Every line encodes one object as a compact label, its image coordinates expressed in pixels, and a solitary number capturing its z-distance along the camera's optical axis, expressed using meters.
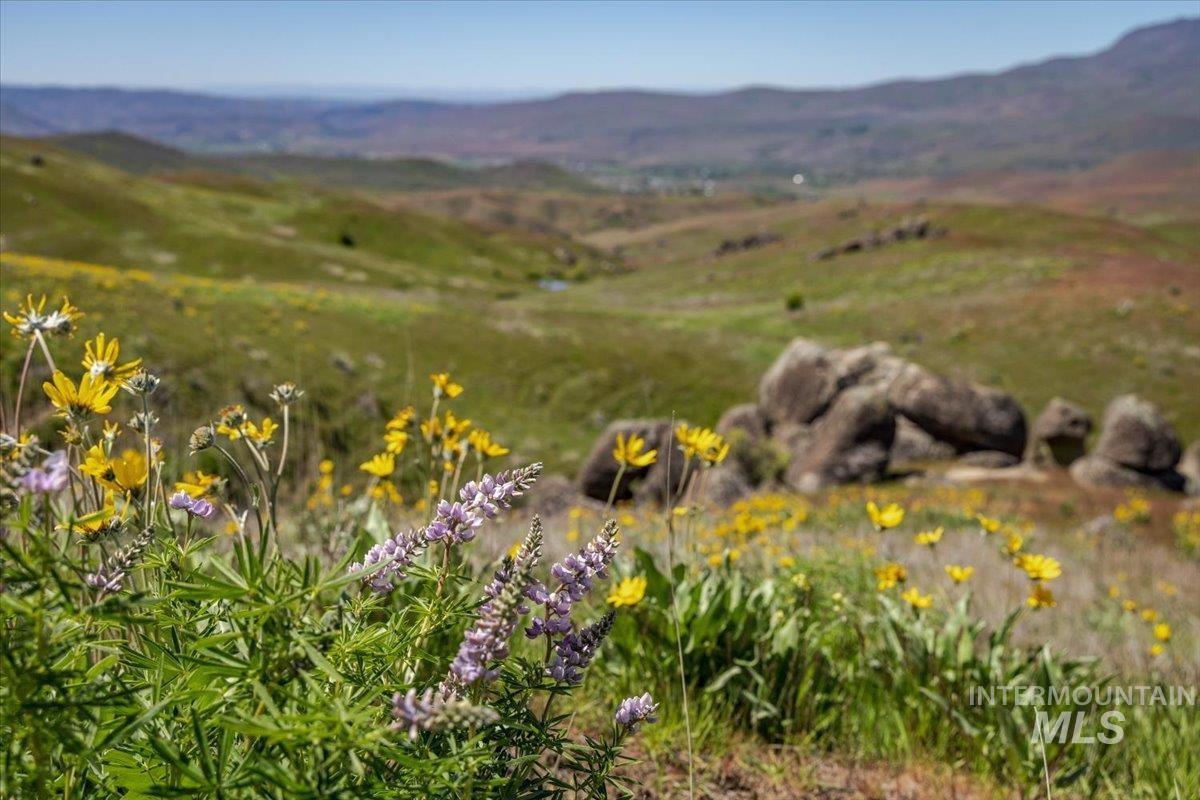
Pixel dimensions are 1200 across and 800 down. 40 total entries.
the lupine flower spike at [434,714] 1.01
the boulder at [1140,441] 18.30
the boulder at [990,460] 20.02
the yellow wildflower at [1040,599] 3.08
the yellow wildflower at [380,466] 2.85
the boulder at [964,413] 20.48
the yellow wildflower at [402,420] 2.91
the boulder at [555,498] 13.10
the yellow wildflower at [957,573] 3.40
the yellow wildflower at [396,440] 2.61
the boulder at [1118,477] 17.95
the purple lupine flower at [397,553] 1.55
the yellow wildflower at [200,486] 1.84
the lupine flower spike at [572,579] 1.52
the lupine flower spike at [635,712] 1.55
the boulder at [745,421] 20.97
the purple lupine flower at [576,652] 1.56
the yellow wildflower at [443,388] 2.86
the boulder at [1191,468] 18.81
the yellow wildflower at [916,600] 3.36
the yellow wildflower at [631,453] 2.50
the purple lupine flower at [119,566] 1.34
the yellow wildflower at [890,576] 3.42
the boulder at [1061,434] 20.33
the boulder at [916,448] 21.14
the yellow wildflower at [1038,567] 3.02
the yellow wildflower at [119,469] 1.67
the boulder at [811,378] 21.73
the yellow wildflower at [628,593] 2.62
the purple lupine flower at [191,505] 1.65
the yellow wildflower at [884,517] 3.34
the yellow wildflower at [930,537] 3.42
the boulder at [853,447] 18.52
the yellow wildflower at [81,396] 1.57
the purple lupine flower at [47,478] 1.04
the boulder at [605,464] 15.76
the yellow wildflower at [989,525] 3.45
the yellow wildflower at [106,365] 1.65
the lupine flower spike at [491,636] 1.20
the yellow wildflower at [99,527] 1.44
